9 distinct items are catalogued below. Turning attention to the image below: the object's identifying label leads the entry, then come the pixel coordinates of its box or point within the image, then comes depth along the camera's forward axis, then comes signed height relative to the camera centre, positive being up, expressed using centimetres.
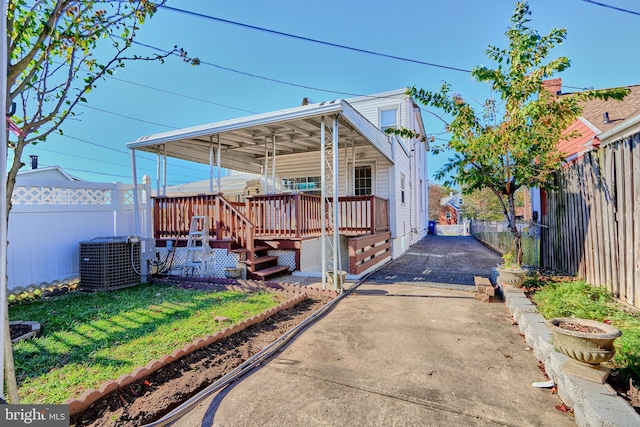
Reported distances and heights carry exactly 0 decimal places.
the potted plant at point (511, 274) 494 -99
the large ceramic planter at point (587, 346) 206 -93
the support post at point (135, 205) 724 +39
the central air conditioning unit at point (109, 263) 563 -77
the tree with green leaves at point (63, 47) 187 +133
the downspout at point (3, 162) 136 +27
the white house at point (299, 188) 667 +96
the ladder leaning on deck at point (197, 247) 675 -61
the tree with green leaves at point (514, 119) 488 +158
